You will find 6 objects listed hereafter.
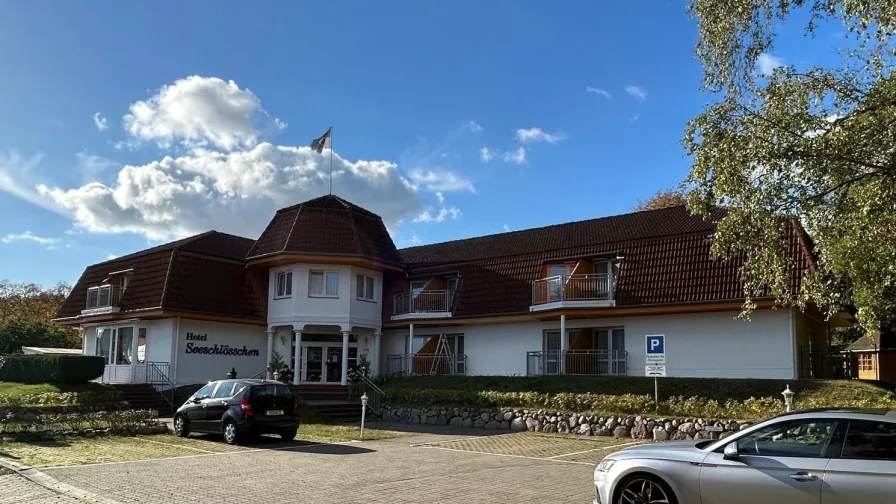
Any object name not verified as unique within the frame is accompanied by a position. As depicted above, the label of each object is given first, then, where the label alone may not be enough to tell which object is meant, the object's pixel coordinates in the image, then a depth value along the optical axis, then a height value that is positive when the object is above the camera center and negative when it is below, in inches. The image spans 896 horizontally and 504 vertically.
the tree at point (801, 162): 433.7 +123.1
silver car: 251.3 -42.4
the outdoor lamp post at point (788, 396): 559.7 -33.1
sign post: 658.8 -2.8
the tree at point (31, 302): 2175.2 +126.6
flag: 1244.5 +356.0
